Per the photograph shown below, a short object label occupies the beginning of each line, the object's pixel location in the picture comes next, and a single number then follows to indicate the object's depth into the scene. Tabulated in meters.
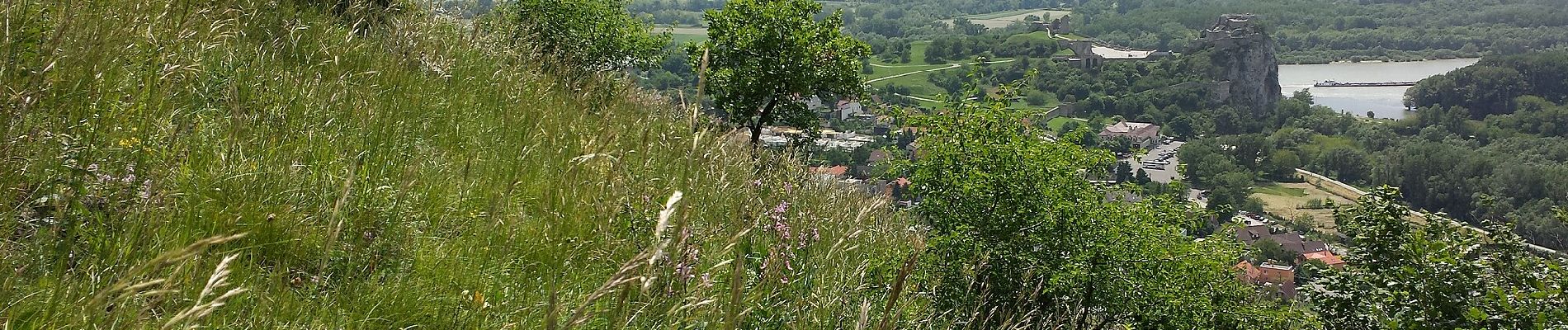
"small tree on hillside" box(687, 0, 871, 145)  13.45
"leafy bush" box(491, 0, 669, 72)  16.31
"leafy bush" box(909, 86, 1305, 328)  7.15
